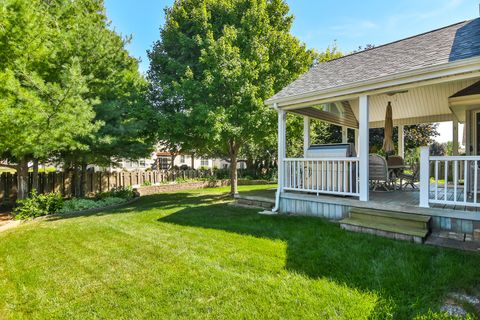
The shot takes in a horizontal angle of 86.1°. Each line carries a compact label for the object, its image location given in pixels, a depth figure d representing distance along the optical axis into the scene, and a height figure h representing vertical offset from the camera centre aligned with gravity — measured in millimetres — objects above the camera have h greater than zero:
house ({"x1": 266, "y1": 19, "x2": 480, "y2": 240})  4594 +1136
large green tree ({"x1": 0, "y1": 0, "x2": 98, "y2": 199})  5574 +1734
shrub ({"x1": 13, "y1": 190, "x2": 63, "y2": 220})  7236 -1299
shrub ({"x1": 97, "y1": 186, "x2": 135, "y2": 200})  10242 -1310
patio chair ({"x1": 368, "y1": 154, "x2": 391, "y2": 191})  6719 -233
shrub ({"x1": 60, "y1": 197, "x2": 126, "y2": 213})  8250 -1433
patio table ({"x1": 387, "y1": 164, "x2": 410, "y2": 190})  7597 -289
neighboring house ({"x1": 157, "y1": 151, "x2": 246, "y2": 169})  28281 -89
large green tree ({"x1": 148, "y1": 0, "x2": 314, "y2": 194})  9039 +3552
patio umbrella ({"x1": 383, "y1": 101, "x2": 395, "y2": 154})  7238 +752
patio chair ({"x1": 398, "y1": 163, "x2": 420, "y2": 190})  7846 -496
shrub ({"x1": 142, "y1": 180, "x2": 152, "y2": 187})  14235 -1203
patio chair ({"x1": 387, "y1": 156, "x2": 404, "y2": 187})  7733 -90
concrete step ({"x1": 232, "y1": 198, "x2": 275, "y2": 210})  7507 -1321
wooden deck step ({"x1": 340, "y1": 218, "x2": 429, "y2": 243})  4270 -1244
